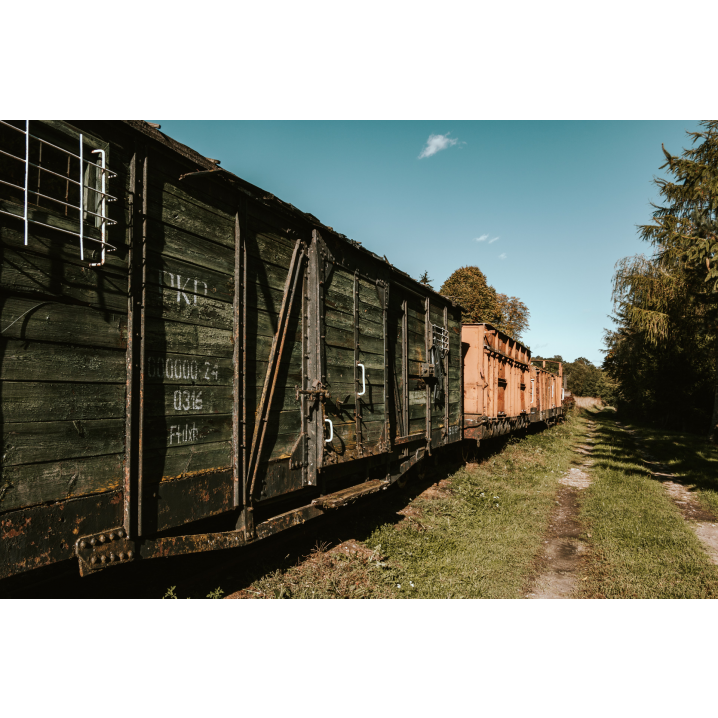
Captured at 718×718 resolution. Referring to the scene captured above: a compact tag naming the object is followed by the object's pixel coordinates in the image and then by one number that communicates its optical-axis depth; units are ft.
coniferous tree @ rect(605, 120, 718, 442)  36.42
